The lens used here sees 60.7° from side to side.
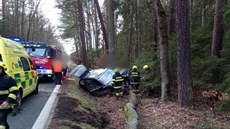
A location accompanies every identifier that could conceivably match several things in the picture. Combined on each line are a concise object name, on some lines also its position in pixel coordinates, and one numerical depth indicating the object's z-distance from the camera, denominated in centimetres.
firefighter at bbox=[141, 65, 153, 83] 1043
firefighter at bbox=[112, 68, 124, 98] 982
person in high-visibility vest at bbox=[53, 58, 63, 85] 1041
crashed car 1080
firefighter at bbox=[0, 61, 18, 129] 380
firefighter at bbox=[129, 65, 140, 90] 1056
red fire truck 1108
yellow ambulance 616
